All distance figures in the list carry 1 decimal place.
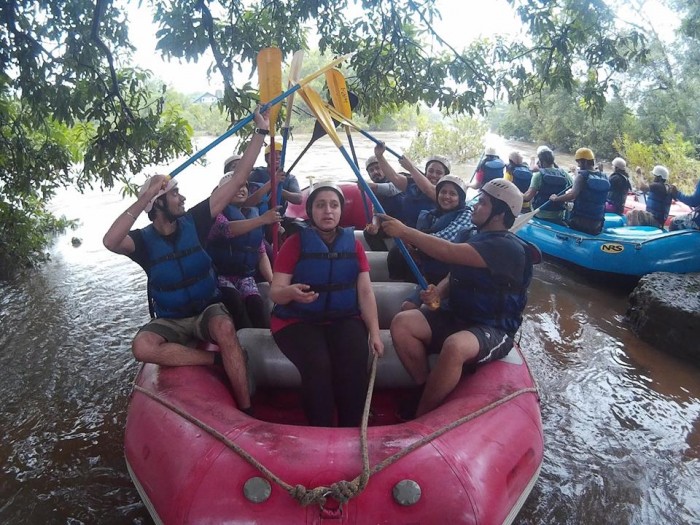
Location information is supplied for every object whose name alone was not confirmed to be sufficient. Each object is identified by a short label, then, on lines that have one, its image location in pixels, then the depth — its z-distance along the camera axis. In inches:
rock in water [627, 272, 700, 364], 150.6
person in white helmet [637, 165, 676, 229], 224.4
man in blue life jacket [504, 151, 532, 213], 238.3
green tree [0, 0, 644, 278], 141.3
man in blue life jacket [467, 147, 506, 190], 224.7
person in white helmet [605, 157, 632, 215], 238.0
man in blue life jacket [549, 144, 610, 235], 205.0
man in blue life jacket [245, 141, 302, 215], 134.6
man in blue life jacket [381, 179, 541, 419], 84.4
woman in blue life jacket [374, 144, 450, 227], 155.9
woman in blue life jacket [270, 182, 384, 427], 83.4
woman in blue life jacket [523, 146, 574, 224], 232.8
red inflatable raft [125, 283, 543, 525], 58.9
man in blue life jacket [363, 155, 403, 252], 177.0
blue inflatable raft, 192.9
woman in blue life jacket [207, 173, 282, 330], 109.0
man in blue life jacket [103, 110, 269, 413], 87.9
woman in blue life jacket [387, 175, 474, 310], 122.8
